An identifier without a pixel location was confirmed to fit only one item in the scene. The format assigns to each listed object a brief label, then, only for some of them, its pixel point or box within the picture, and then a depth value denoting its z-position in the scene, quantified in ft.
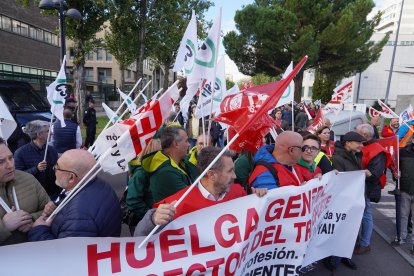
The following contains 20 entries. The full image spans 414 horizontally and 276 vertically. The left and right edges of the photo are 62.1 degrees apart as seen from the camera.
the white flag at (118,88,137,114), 20.88
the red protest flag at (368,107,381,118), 31.77
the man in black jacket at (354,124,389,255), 15.39
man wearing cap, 14.56
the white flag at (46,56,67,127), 17.39
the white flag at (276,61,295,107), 17.81
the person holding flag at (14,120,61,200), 14.03
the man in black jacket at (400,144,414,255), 16.46
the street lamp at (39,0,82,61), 28.45
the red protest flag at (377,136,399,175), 16.42
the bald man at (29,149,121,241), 7.07
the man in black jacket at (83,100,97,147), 38.68
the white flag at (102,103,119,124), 18.09
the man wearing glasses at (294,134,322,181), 12.07
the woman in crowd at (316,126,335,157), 18.68
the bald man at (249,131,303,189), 9.86
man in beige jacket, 7.23
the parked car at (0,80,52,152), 24.04
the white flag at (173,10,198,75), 17.26
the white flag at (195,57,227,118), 19.60
